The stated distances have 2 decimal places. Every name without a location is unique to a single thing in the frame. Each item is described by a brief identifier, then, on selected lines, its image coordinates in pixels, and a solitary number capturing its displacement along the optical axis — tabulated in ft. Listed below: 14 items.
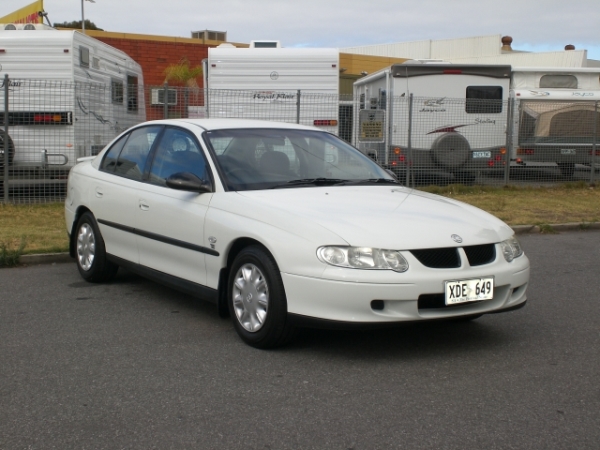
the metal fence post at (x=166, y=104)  43.72
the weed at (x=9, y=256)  27.02
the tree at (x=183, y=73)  90.12
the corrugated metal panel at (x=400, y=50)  128.67
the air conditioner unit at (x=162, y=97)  44.68
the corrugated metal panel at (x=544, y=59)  110.83
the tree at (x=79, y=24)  198.85
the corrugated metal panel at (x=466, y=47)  124.47
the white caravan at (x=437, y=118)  49.93
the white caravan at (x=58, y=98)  42.04
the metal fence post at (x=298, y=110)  46.14
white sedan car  15.76
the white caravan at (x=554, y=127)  54.44
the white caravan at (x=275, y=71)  51.96
